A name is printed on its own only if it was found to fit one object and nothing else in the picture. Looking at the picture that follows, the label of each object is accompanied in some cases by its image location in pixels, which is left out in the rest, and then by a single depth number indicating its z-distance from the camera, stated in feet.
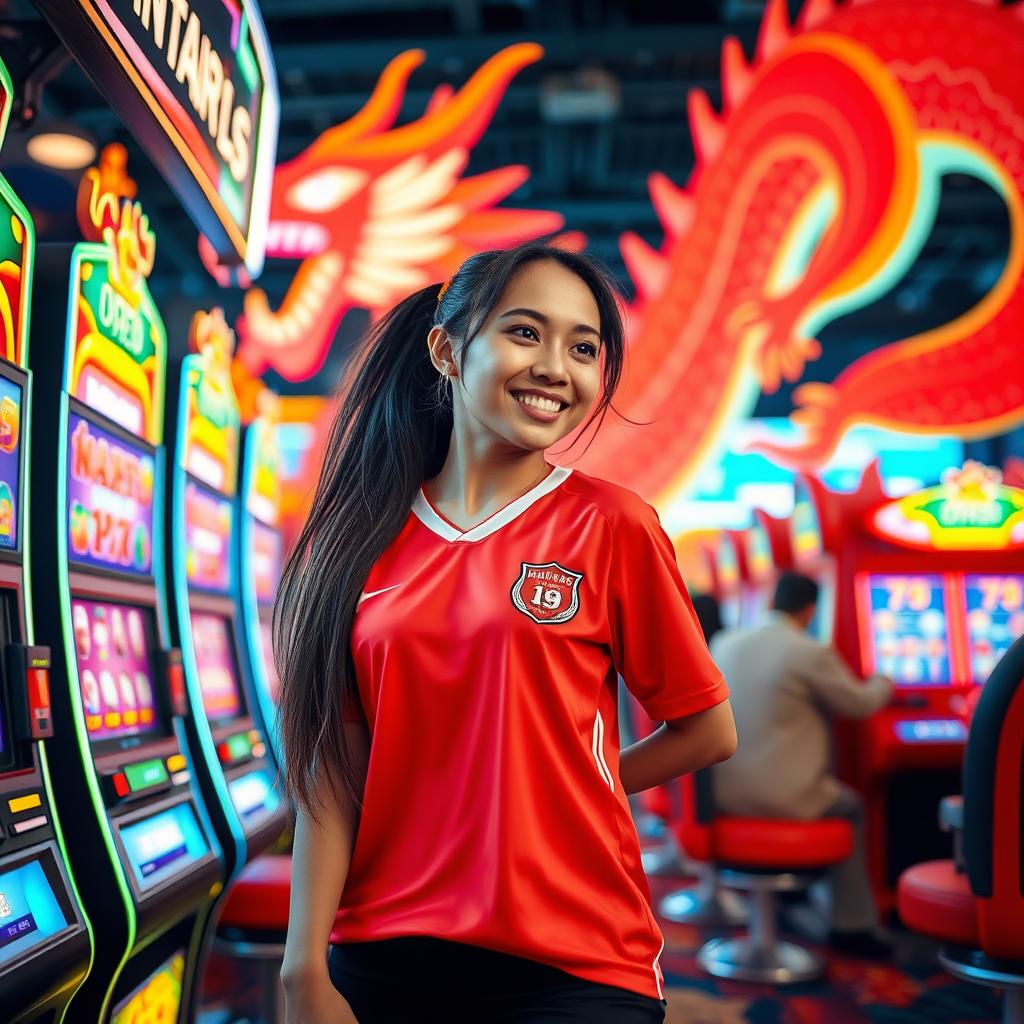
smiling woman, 3.84
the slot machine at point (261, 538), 10.82
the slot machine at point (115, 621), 6.07
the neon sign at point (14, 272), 5.62
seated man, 13.48
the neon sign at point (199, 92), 6.39
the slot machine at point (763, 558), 17.61
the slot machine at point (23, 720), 5.30
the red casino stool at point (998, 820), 8.01
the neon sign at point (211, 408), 9.08
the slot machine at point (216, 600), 8.36
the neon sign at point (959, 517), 15.48
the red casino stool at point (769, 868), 12.75
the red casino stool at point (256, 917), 9.28
